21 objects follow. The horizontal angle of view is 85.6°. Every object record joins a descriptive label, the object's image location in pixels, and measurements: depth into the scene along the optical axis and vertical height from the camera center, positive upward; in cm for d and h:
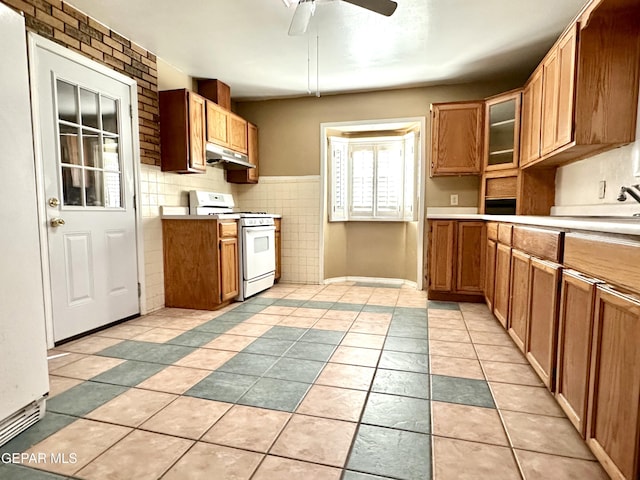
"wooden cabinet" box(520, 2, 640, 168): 211 +85
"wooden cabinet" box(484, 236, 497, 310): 306 -55
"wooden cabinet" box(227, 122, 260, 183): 458 +56
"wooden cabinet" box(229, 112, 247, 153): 411 +98
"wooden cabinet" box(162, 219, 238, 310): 334 -49
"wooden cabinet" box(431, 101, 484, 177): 379 +83
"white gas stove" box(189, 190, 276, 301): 372 -31
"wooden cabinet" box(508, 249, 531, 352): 209 -55
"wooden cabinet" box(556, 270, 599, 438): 131 -54
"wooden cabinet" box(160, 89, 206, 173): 334 +80
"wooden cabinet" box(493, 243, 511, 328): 254 -56
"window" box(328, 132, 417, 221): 471 +47
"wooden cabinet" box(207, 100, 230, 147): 368 +98
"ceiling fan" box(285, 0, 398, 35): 206 +126
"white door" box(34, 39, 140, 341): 242 +16
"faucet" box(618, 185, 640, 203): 173 +11
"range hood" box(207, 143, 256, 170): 376 +64
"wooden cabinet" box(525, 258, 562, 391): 164 -55
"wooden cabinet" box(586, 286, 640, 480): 102 -56
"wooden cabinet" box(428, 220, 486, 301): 358 -50
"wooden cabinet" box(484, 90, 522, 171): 344 +85
